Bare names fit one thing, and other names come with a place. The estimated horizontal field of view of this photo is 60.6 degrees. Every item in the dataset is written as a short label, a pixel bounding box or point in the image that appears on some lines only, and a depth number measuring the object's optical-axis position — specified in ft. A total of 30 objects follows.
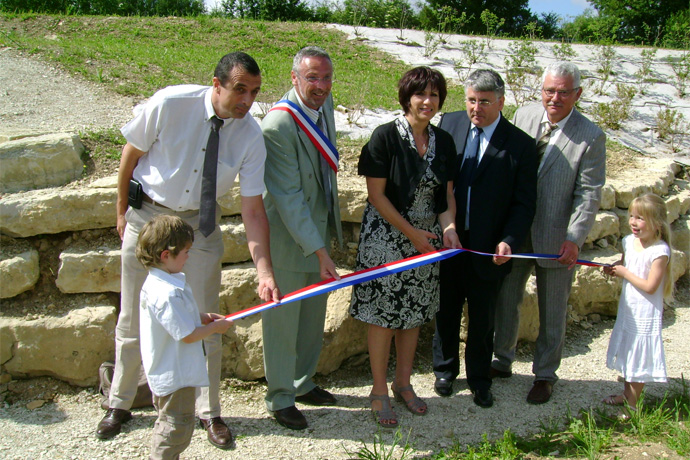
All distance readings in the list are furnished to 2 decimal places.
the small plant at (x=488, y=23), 36.14
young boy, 8.72
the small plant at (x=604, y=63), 29.78
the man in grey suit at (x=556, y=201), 12.27
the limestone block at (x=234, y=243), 14.87
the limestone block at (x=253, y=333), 13.99
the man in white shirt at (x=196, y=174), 10.23
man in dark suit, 11.95
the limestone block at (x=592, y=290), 17.10
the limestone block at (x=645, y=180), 18.86
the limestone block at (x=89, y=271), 13.88
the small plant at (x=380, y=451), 10.44
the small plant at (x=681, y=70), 29.43
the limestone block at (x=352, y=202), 15.76
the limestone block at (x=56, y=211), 13.84
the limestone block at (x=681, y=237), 20.18
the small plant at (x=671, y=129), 24.04
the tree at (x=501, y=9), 66.39
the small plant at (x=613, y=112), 25.13
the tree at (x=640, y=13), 64.44
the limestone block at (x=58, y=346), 13.30
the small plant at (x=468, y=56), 30.81
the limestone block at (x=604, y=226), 17.88
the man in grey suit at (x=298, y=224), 11.03
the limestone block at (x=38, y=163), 14.78
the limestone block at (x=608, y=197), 18.39
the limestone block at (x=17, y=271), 13.55
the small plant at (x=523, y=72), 26.57
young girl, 11.97
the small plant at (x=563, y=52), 32.65
